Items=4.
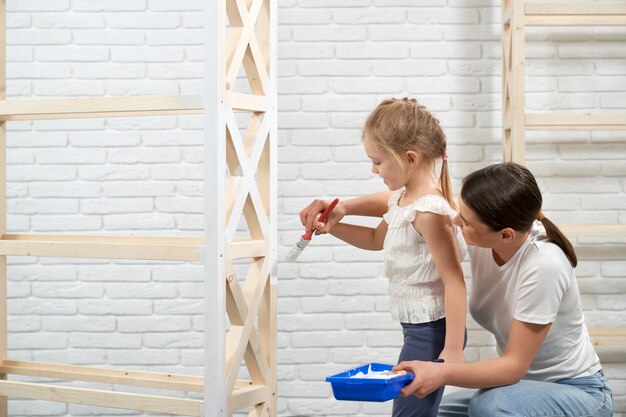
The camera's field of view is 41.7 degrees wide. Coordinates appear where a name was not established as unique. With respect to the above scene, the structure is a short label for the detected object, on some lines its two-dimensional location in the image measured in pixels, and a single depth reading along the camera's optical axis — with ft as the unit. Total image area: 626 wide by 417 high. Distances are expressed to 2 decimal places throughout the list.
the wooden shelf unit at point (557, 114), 9.91
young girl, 6.88
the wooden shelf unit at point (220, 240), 7.14
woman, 6.51
